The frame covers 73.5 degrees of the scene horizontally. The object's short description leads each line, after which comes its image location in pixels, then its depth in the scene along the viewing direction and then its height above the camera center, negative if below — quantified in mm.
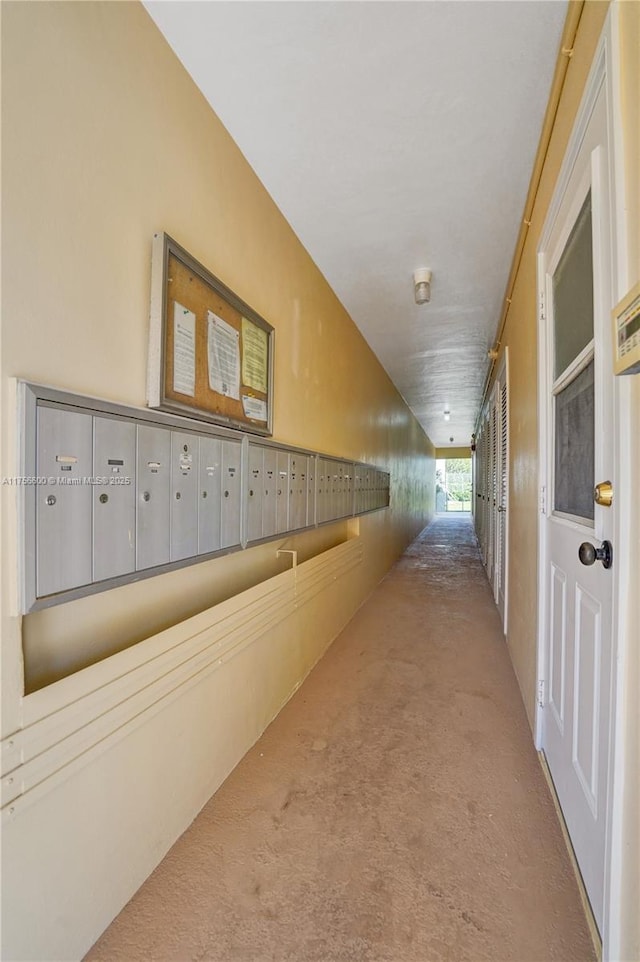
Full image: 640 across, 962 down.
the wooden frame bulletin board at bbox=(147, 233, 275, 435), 1215 +454
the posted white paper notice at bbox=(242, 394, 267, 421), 1733 +306
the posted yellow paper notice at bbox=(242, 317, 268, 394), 1729 +523
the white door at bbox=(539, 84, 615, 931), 1059 -14
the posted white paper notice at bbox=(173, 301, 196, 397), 1294 +404
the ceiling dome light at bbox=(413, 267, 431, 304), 2723 +1274
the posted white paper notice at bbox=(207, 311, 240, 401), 1482 +451
